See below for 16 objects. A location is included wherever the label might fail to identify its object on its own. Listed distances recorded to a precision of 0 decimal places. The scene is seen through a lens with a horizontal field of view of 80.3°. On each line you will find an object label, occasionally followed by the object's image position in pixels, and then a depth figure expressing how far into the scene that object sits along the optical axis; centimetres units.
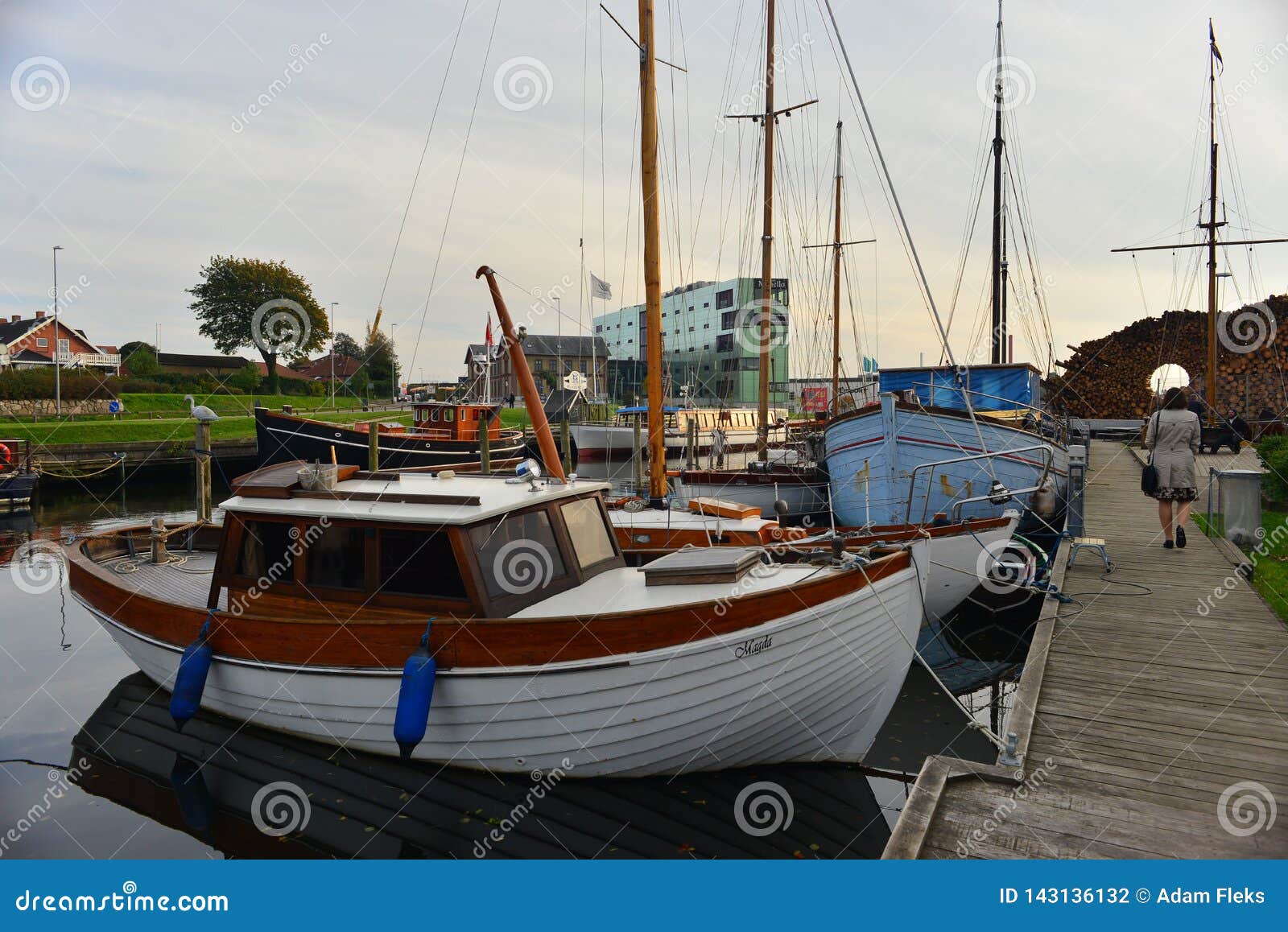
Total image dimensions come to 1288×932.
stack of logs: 2788
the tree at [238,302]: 5709
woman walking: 888
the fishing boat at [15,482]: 2044
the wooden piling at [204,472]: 1490
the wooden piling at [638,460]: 1387
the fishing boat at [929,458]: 1240
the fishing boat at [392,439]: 2541
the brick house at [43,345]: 4806
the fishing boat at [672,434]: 3253
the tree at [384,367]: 6334
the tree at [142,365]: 4806
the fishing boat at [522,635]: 535
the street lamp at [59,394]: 2933
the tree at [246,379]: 4934
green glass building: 6838
